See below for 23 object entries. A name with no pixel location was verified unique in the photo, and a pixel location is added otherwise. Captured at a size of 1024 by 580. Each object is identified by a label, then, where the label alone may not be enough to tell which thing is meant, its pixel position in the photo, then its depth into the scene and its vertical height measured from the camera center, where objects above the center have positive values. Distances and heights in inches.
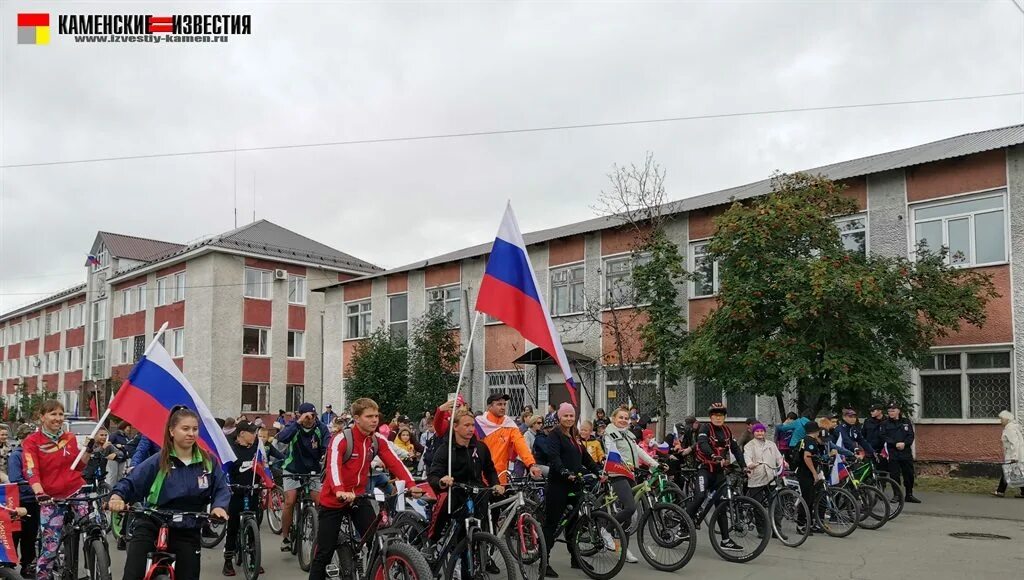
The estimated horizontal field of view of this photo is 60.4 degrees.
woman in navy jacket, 229.0 -34.9
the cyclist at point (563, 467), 368.2 -46.8
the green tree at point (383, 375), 1232.8 -22.8
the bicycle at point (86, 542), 280.2 -61.8
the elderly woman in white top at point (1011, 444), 636.1 -63.3
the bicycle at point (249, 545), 350.9 -75.4
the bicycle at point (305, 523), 378.0 -71.1
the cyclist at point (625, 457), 390.0 -46.1
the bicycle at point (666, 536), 372.5 -76.5
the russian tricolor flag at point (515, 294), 381.7 +28.4
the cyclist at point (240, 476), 384.5 -52.2
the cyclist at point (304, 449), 396.2 -41.0
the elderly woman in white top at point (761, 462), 441.1 -52.6
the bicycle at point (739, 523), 395.2 -75.4
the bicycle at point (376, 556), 252.4 -59.5
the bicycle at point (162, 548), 228.1 -48.9
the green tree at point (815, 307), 664.4 +38.8
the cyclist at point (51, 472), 318.7 -41.3
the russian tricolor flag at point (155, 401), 310.0 -14.9
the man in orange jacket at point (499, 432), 367.2 -31.0
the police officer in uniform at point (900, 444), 606.9 -59.9
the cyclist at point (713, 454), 432.1 -47.3
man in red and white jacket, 276.5 -36.9
